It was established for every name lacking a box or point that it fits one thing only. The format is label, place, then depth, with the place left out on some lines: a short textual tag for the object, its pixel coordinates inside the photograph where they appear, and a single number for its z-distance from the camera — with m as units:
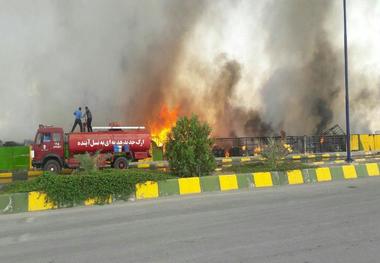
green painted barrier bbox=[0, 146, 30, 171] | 22.53
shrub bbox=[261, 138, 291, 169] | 13.19
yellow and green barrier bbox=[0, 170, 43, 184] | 18.11
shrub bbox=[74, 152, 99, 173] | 11.19
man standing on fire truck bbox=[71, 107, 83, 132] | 24.20
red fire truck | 20.05
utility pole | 18.33
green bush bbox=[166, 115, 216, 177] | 11.56
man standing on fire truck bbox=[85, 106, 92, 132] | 23.44
